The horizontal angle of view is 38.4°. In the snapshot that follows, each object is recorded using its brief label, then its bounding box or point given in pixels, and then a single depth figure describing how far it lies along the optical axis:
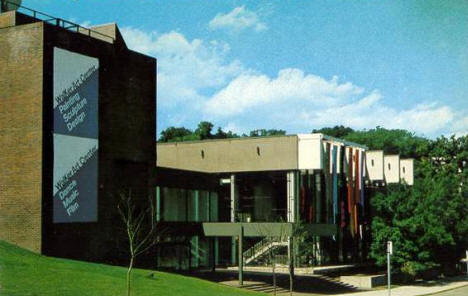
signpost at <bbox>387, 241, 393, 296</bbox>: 34.38
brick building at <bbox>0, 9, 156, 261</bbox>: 33.34
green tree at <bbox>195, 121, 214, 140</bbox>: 112.91
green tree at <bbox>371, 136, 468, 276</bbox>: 49.50
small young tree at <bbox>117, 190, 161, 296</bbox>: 38.72
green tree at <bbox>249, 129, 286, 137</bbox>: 123.75
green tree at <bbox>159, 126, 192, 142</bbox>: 114.29
